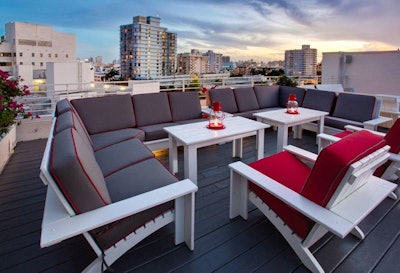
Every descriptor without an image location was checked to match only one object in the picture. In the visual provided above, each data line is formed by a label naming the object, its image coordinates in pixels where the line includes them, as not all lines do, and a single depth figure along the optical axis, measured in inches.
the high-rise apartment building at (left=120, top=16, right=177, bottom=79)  1284.4
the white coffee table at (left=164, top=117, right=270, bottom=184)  95.9
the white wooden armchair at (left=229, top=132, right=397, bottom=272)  46.8
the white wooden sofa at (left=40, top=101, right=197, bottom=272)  43.6
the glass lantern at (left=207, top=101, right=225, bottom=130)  110.4
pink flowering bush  113.3
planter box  115.4
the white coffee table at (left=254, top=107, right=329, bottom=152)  131.2
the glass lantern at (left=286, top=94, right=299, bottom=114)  147.9
